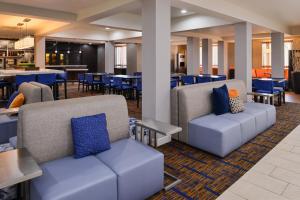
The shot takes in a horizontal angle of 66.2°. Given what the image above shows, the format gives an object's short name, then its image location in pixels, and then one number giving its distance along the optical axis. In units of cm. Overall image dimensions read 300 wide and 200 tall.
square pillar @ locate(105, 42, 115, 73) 1200
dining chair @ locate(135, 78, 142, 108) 679
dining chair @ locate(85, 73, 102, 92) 963
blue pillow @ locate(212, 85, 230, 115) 401
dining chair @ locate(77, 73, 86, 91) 1028
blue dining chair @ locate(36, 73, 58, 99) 682
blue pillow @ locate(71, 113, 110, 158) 227
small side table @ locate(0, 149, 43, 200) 145
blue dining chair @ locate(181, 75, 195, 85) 854
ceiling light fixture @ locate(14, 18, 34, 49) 790
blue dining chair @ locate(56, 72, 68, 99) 811
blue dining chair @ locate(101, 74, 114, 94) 861
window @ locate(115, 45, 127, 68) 1724
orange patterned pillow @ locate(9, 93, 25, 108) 369
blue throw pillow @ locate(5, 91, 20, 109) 407
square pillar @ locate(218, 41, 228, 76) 1177
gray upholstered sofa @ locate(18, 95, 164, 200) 184
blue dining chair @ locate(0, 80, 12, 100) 699
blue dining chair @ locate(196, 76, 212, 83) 790
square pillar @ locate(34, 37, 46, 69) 995
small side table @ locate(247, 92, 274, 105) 485
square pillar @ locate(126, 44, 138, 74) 1556
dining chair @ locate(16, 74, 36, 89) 642
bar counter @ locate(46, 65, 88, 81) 1475
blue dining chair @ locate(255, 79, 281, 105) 648
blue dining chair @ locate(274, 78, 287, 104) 733
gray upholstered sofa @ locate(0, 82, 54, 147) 343
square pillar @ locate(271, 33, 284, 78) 866
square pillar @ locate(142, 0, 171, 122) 367
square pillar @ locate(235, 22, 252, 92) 612
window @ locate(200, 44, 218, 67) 1604
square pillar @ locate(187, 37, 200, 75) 1005
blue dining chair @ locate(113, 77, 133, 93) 786
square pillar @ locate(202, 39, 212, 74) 1088
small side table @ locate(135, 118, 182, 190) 244
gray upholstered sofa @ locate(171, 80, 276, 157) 334
